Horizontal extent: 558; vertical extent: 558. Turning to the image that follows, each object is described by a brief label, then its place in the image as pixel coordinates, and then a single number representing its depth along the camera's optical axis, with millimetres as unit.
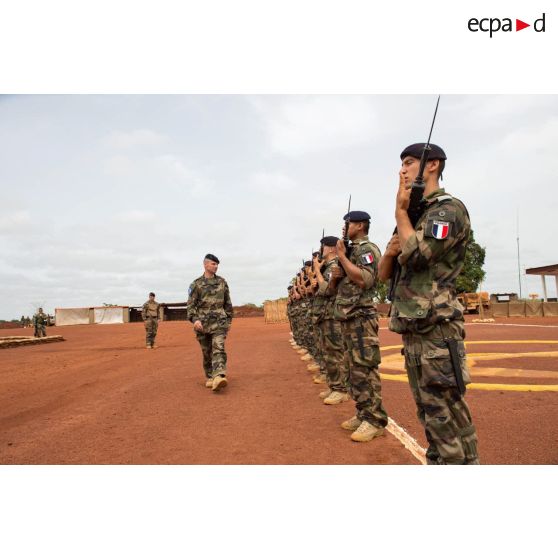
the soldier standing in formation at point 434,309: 2451
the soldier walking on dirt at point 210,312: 7167
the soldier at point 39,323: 24156
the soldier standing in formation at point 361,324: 4227
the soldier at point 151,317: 15766
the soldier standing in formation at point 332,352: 5844
